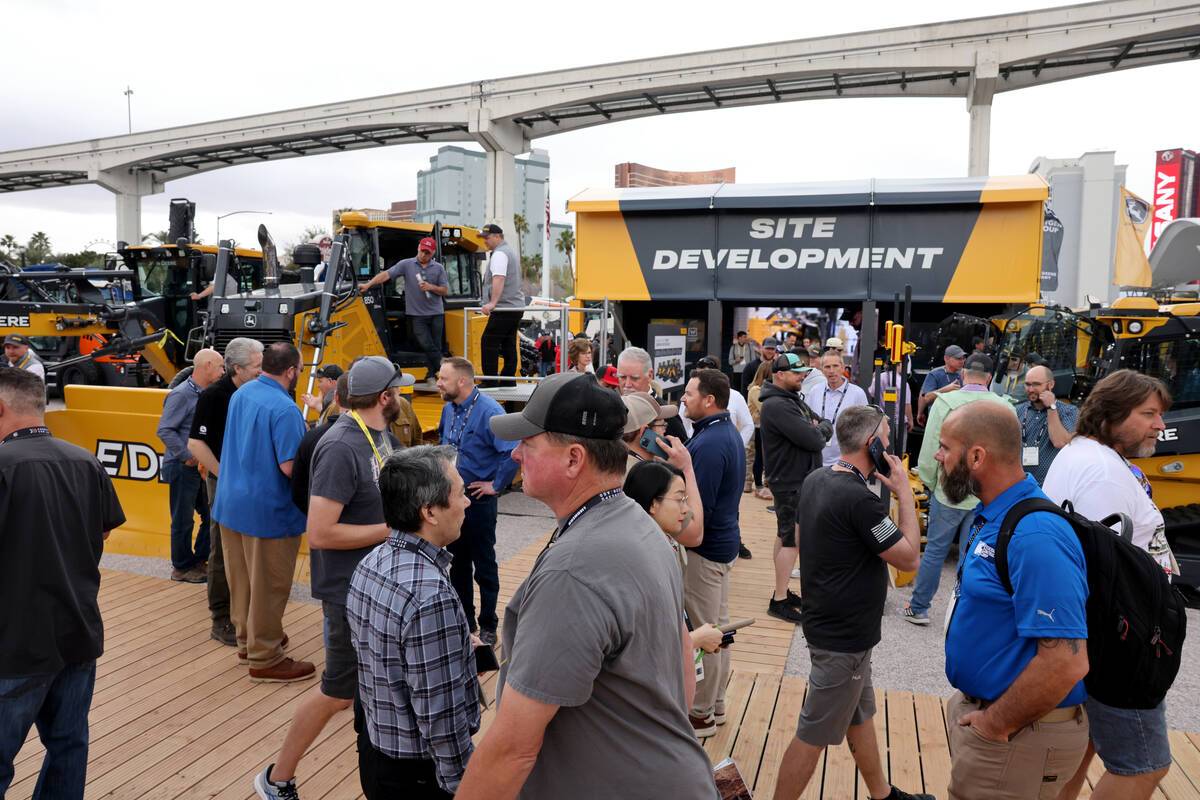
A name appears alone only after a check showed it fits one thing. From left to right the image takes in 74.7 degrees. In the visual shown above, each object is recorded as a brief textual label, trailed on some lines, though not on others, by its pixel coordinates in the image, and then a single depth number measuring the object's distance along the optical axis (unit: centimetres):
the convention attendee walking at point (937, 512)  571
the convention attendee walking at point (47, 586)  283
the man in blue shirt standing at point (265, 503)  455
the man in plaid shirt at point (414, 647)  216
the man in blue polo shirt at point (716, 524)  419
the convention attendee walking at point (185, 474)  592
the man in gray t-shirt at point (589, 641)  148
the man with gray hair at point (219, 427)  518
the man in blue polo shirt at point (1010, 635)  216
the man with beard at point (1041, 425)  599
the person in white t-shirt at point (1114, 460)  301
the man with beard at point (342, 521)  324
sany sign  5256
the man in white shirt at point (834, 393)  757
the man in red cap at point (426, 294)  956
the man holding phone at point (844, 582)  313
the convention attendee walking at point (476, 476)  525
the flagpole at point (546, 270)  2950
